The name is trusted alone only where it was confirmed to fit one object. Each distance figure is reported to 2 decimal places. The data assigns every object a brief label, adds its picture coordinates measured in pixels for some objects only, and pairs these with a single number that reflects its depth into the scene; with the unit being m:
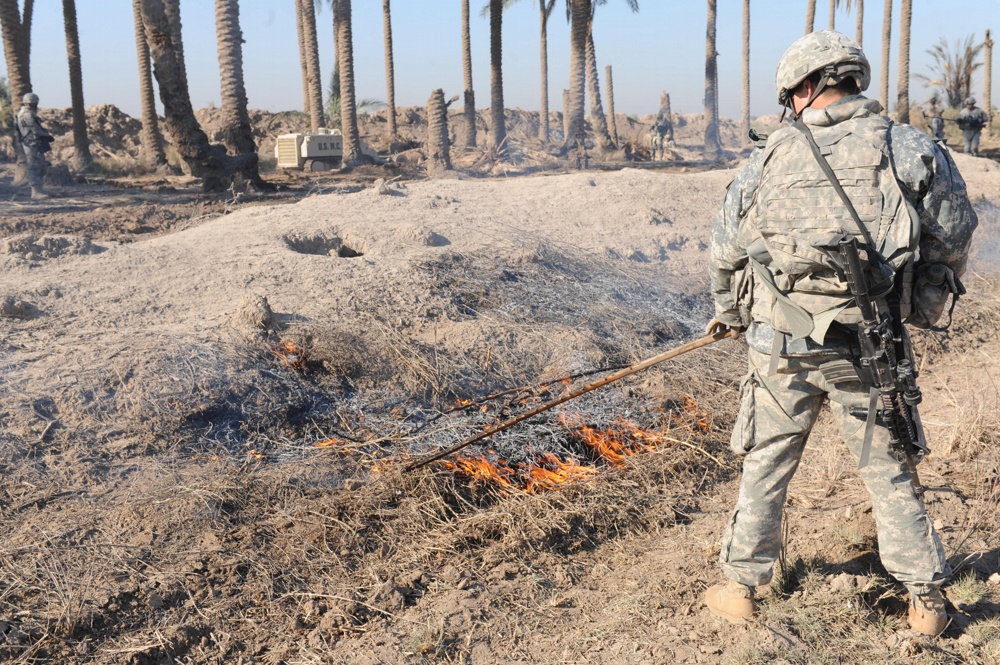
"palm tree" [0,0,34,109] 14.03
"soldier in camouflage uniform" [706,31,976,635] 2.48
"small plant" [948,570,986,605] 2.90
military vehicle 17.41
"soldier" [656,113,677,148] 22.88
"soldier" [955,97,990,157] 16.72
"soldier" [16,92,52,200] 11.97
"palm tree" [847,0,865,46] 27.22
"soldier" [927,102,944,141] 18.34
